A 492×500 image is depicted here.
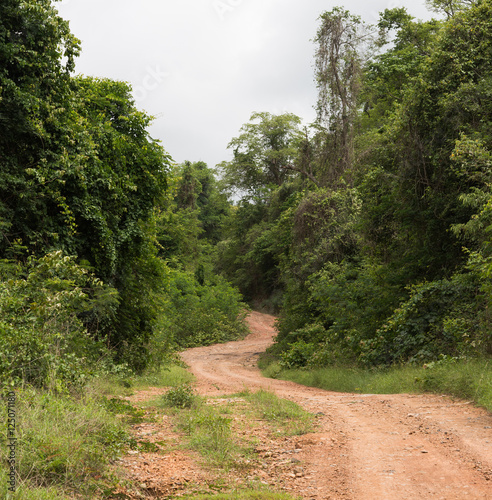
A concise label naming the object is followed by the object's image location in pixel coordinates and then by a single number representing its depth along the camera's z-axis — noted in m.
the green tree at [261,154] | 50.47
